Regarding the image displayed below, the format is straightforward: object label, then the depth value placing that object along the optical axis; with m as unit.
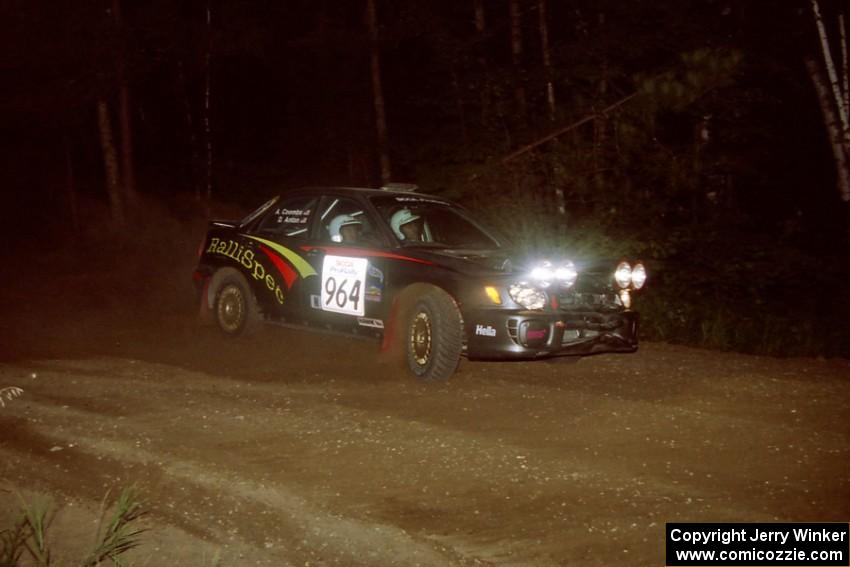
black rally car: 7.39
